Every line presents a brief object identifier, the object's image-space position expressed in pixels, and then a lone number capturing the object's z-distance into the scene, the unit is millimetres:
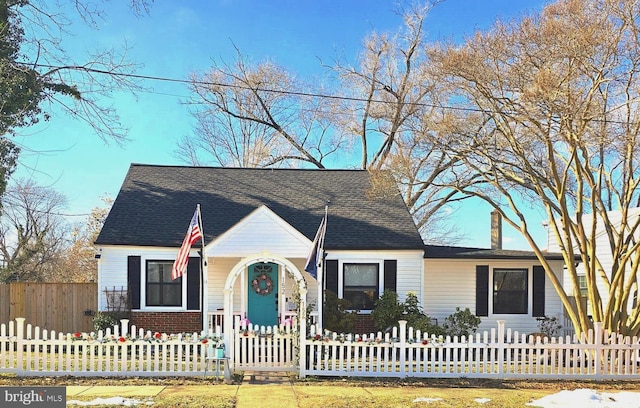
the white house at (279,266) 16234
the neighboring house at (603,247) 20969
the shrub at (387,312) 16188
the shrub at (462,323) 16547
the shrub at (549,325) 17438
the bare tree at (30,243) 26500
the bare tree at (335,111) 26172
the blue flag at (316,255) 12969
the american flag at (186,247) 12828
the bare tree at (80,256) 29812
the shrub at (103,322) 15656
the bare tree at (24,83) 9734
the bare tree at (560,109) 11992
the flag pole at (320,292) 13836
